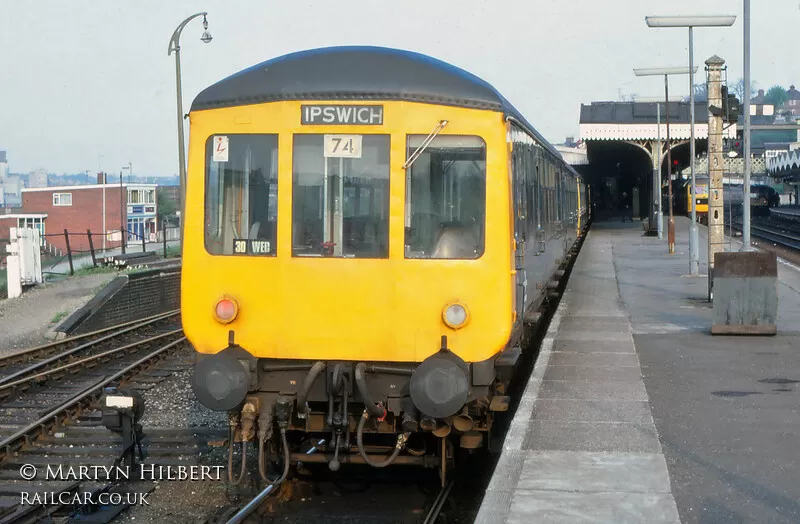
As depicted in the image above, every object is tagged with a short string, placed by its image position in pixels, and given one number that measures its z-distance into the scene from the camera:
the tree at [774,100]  195.12
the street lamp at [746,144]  15.43
